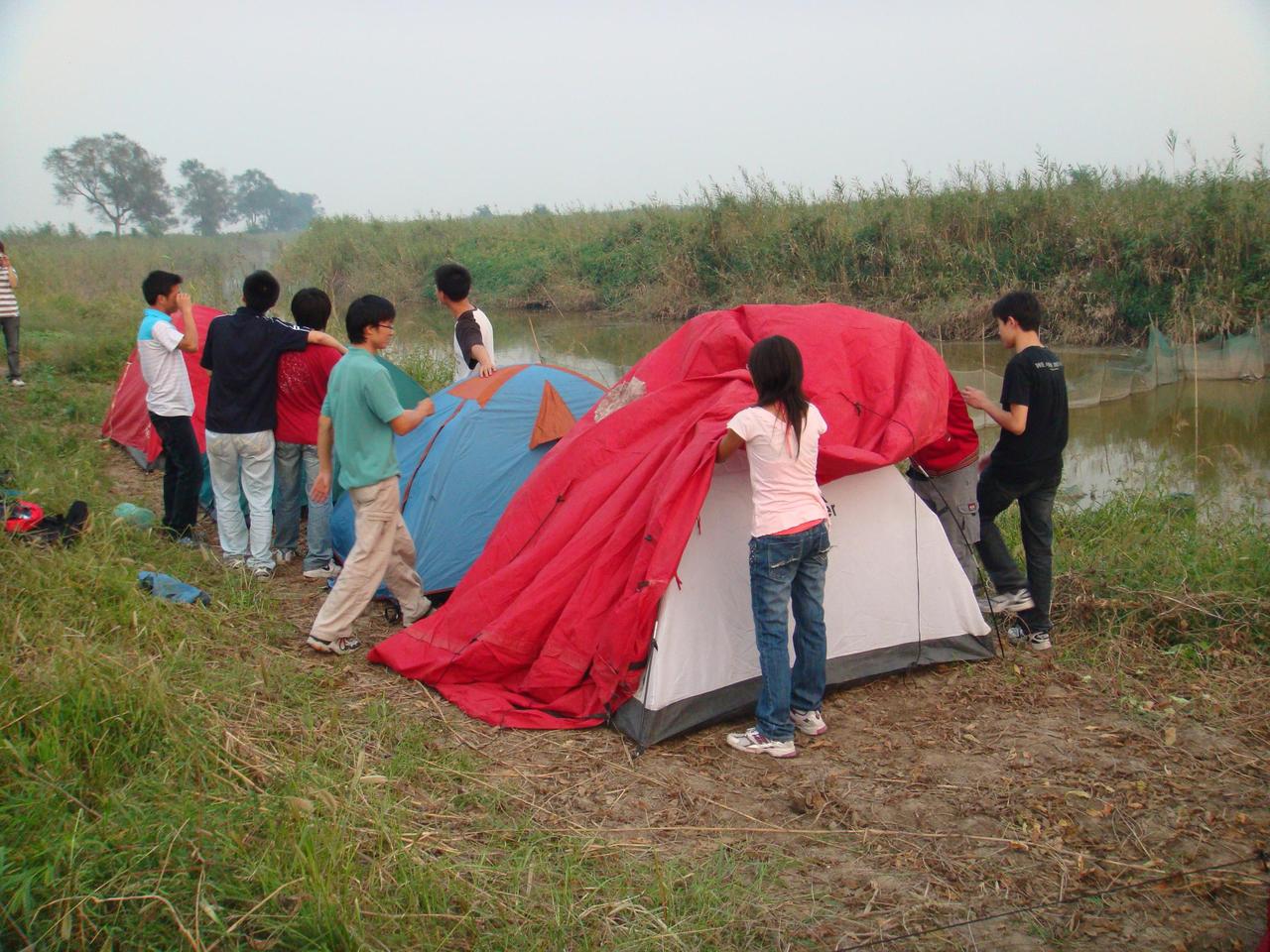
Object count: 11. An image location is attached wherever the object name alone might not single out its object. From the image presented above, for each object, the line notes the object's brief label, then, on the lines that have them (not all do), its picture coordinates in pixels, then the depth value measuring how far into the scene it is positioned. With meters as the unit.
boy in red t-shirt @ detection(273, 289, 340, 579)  5.77
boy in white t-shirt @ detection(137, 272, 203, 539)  5.71
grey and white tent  4.05
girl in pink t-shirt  3.75
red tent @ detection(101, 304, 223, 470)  7.47
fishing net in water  10.52
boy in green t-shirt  4.66
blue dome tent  5.62
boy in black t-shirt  4.62
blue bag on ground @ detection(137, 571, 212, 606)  4.77
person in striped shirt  9.66
